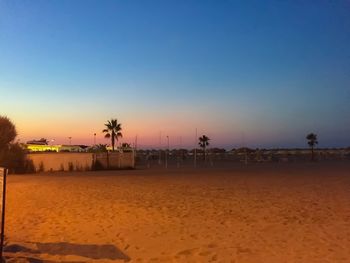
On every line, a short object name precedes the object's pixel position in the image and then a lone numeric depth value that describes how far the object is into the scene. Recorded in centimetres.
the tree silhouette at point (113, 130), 8306
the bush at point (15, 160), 4162
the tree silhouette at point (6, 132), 4331
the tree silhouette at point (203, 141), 12211
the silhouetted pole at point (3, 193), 799
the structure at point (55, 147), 8279
